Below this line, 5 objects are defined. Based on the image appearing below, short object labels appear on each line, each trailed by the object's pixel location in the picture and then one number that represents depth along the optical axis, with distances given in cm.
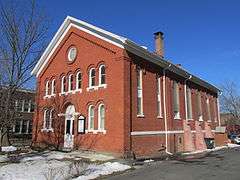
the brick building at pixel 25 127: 2795
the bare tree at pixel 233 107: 4062
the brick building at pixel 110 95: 1204
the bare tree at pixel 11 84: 1209
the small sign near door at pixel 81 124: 1321
